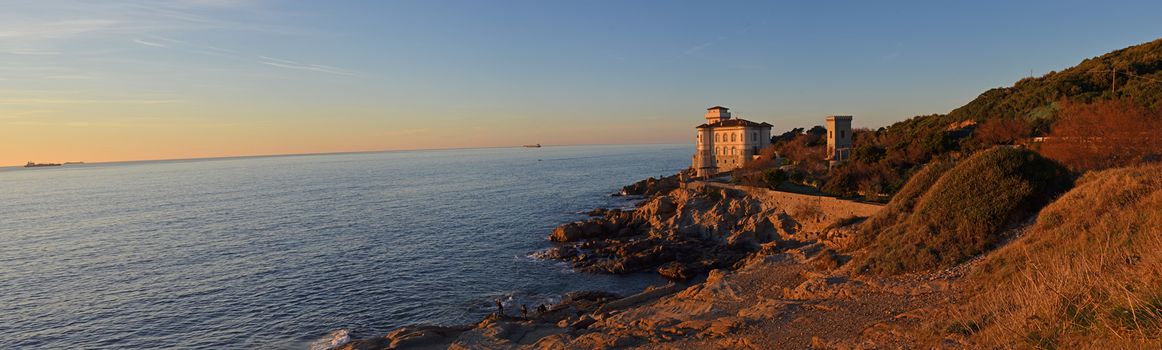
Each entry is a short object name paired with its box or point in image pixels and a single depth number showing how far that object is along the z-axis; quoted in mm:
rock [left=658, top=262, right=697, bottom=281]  31969
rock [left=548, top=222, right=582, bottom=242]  44781
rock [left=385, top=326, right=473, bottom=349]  22531
